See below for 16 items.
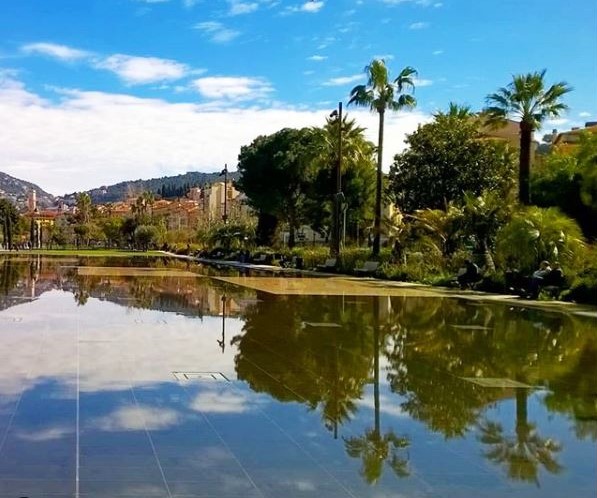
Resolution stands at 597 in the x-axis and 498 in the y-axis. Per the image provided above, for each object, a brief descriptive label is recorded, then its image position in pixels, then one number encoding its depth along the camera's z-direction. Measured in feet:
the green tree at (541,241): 79.97
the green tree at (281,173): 189.57
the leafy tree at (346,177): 168.04
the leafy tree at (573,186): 100.83
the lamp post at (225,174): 238.07
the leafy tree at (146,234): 329.93
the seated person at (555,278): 75.41
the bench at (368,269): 120.26
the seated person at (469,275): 91.45
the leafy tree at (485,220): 95.66
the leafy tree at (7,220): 346.87
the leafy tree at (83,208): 455.22
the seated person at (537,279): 76.07
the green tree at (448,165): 136.87
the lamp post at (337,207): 137.18
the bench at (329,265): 134.21
